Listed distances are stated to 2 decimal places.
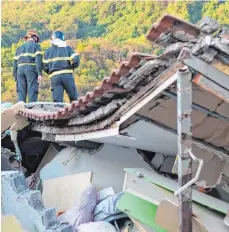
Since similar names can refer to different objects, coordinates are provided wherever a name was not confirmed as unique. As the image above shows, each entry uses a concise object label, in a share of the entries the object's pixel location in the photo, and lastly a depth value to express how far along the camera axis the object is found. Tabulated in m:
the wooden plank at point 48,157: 6.77
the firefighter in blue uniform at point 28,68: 8.98
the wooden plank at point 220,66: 3.29
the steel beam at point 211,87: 3.35
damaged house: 3.26
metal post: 3.38
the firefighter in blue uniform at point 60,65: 8.27
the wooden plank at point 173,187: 4.20
